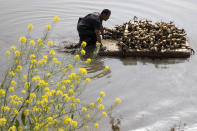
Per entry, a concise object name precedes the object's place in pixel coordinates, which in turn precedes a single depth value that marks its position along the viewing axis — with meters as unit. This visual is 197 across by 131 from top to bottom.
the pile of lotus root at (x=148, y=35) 13.24
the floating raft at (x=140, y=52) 13.13
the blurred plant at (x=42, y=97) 6.25
